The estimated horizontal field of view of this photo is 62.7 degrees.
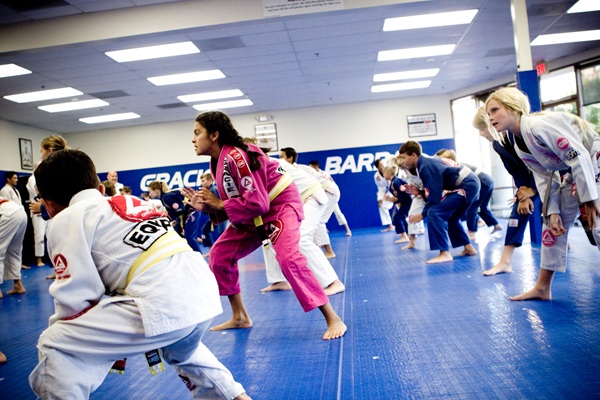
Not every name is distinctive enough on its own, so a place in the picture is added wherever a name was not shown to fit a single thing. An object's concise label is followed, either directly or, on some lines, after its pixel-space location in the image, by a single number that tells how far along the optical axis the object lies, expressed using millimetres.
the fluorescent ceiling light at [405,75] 11703
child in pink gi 2936
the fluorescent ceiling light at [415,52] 9852
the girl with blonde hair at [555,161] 2570
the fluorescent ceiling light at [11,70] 8414
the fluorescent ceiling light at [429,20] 8013
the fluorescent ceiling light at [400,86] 13031
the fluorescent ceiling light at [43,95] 10305
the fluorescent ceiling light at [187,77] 10008
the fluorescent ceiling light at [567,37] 9930
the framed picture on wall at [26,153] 13078
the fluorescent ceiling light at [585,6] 8297
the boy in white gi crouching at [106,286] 1532
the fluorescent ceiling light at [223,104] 13165
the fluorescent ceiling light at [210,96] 11938
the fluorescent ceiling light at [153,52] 8148
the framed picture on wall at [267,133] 15031
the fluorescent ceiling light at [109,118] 13430
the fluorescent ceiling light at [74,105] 11522
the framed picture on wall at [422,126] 14945
